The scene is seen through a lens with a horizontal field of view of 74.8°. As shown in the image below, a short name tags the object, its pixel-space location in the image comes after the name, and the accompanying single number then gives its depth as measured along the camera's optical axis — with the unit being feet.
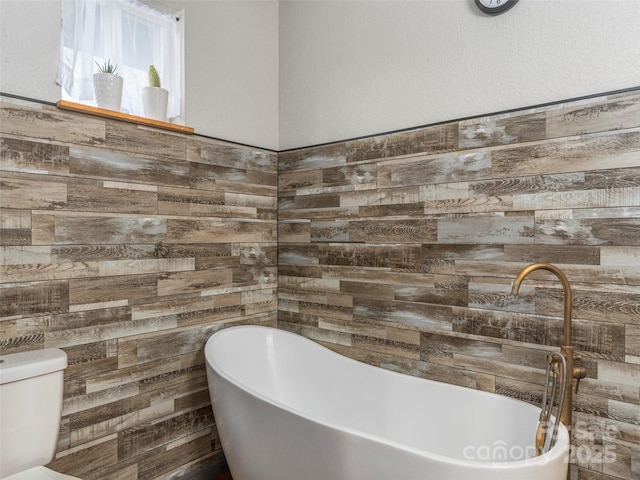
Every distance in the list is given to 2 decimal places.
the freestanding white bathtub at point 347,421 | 4.24
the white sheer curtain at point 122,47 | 6.26
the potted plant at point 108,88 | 6.31
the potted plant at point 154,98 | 6.85
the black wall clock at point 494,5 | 6.03
